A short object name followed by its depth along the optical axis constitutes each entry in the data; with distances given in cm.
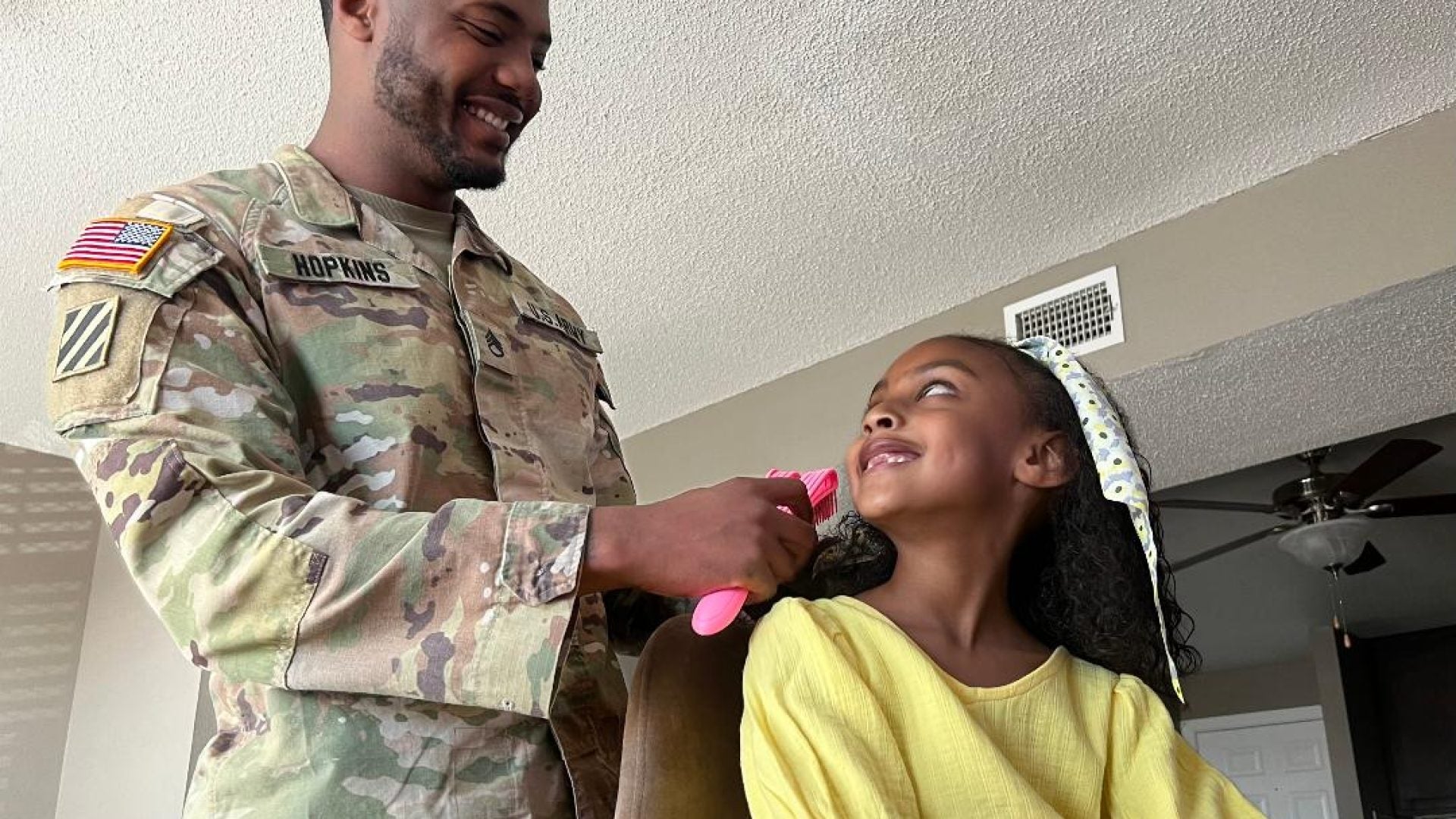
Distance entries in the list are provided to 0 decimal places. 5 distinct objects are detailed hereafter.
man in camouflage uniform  85
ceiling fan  361
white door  699
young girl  104
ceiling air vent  281
